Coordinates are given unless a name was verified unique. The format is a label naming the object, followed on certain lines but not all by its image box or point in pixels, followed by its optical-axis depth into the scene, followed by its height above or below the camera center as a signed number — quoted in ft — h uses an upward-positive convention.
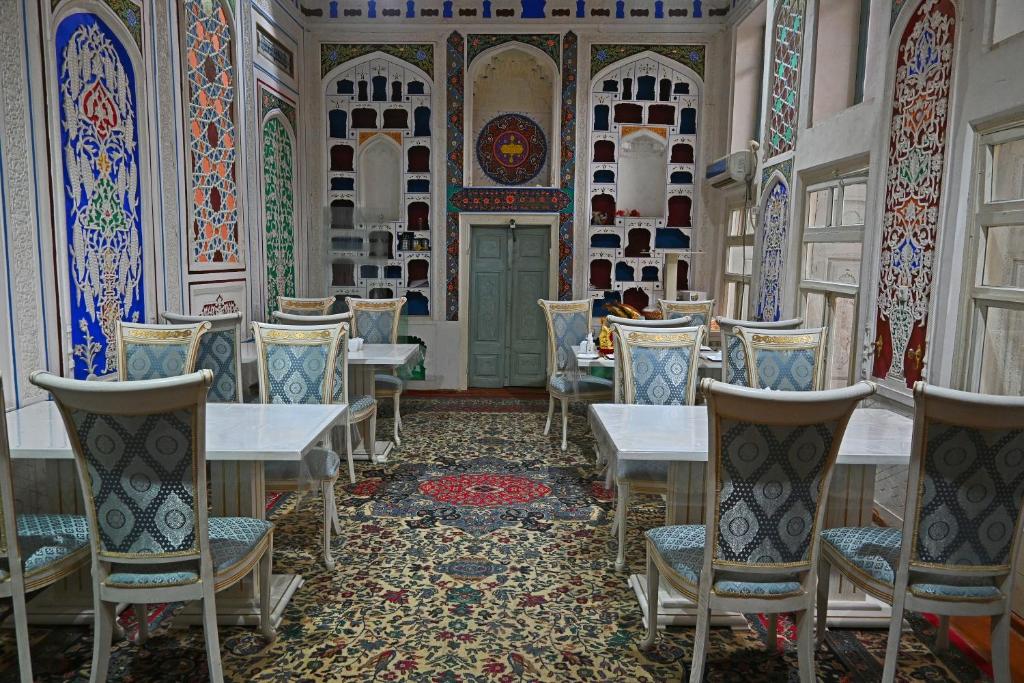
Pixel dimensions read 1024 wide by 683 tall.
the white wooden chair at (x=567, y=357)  17.04 -2.41
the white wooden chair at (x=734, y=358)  12.24 -1.62
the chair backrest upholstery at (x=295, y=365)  11.17 -1.70
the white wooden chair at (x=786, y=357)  11.09 -1.43
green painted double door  24.66 -1.63
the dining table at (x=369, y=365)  14.62 -2.29
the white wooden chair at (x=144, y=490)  5.92 -2.10
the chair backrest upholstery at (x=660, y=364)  11.40 -1.62
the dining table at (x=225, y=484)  8.14 -2.74
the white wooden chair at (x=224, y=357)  12.31 -1.76
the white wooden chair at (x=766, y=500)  6.00 -2.11
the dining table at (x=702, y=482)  8.23 -2.66
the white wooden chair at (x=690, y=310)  19.24 -1.25
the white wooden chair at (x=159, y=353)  10.93 -1.50
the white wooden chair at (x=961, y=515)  5.95 -2.20
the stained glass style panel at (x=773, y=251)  17.48 +0.39
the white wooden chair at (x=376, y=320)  18.34 -1.57
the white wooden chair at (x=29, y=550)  6.40 -2.98
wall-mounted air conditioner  19.88 +2.82
